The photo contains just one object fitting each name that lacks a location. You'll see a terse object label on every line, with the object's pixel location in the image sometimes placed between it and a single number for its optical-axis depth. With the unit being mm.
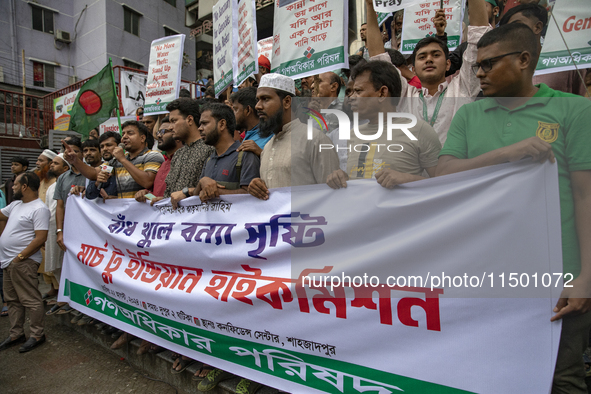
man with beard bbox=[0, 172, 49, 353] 3996
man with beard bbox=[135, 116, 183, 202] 3456
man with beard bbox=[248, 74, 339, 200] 2367
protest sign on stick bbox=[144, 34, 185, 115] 5105
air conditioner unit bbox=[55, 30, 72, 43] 17577
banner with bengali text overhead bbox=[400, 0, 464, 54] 3598
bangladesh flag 5520
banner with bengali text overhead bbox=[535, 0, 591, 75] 2334
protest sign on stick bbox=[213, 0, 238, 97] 4289
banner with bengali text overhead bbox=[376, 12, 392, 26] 3712
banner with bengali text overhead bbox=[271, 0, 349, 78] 3084
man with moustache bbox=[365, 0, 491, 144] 2366
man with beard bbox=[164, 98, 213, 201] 3156
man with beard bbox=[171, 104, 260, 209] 2641
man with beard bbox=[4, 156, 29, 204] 6066
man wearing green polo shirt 1441
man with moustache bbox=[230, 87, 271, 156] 3191
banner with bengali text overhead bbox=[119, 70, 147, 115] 8516
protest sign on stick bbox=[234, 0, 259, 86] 3873
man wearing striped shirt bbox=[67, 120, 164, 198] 3574
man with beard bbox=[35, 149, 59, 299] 5534
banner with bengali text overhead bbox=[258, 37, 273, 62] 6531
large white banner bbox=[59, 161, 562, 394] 1475
